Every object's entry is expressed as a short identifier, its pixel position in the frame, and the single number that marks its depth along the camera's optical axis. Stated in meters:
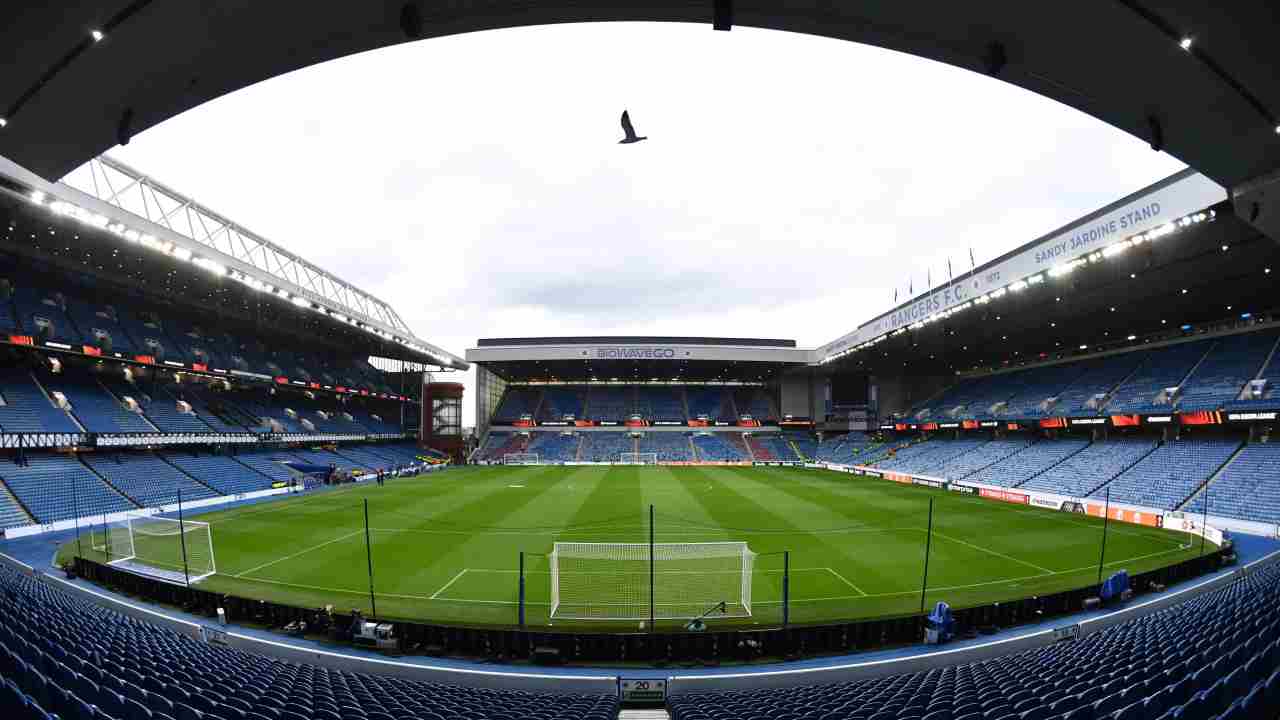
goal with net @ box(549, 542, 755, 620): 12.93
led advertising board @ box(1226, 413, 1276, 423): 24.47
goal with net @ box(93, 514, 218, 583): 15.90
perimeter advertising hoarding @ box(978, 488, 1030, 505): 29.57
